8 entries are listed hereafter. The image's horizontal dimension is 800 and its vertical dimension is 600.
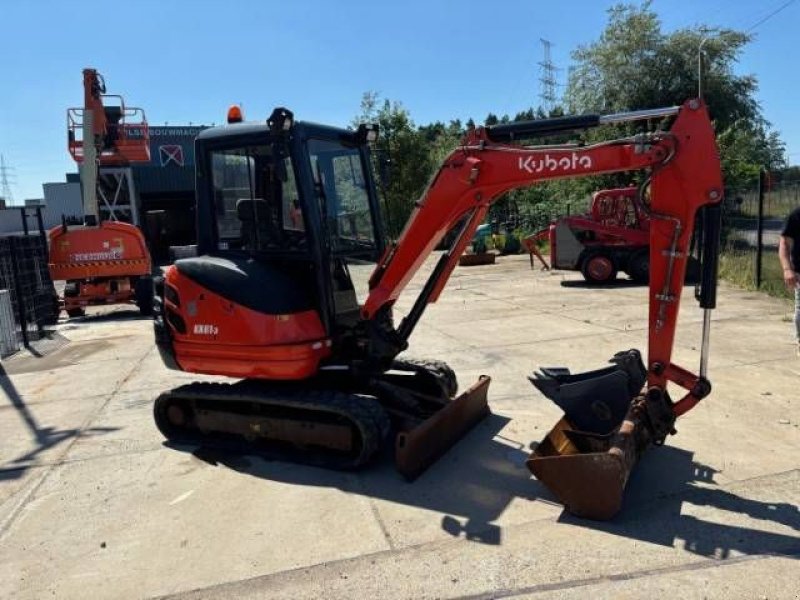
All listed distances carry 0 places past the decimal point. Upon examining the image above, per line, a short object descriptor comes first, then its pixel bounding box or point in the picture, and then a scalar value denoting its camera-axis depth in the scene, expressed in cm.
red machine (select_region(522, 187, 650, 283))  1452
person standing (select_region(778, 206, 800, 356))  586
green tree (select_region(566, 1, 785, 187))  2772
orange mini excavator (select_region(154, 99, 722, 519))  402
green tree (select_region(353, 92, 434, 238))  3006
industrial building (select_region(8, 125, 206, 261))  3098
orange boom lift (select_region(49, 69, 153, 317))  1308
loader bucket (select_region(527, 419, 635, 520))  365
